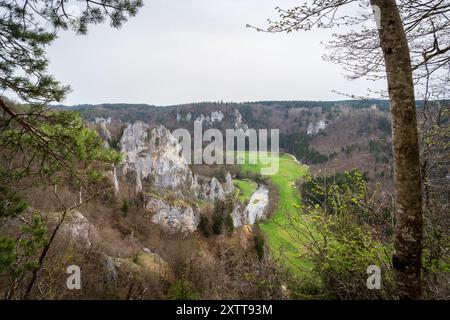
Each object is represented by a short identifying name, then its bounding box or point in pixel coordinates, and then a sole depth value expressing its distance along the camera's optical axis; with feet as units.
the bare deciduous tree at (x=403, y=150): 10.56
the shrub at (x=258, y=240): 124.98
